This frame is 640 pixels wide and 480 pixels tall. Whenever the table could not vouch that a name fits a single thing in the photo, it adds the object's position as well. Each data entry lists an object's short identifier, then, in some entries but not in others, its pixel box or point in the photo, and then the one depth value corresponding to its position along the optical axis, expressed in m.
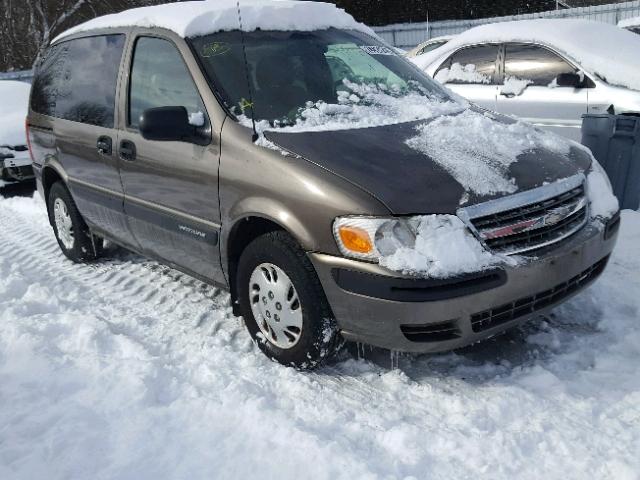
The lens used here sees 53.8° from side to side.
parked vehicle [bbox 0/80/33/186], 8.02
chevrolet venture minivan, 2.72
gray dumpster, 5.44
